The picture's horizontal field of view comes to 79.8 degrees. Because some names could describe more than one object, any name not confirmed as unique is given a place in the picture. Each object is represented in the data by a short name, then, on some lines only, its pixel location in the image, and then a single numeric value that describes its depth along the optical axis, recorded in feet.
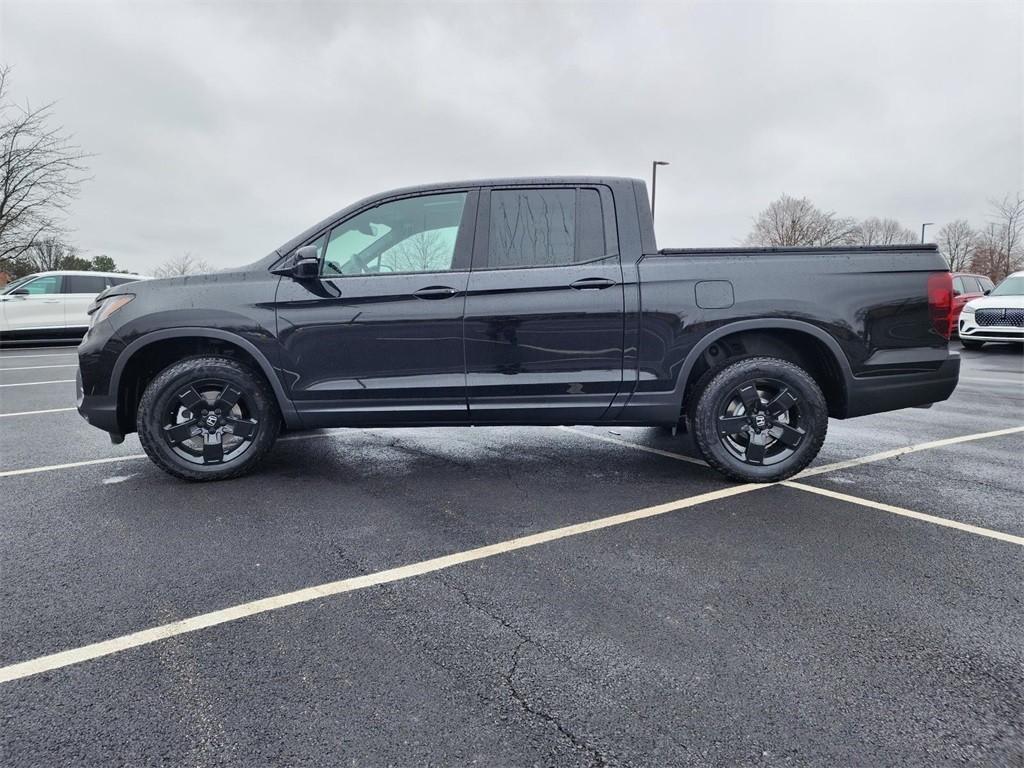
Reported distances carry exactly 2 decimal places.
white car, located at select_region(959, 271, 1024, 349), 43.57
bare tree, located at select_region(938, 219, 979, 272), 197.06
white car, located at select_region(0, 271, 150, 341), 46.85
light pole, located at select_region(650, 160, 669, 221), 100.69
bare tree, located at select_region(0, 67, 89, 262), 72.59
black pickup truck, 12.68
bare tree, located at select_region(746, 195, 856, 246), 150.30
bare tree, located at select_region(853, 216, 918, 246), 190.47
